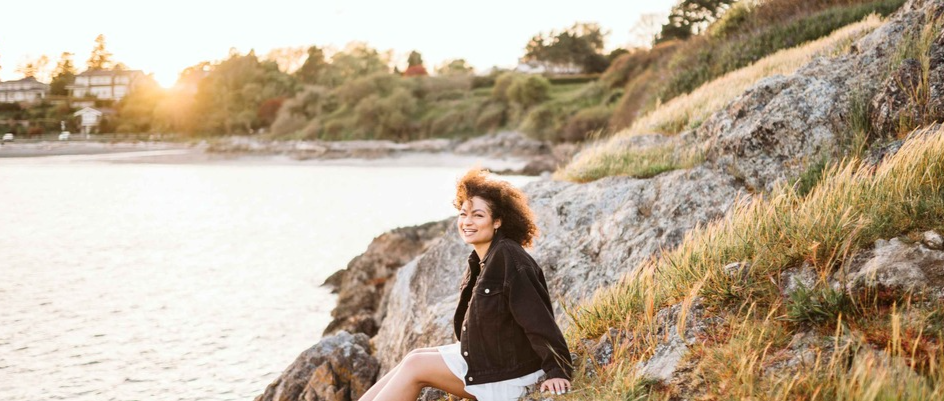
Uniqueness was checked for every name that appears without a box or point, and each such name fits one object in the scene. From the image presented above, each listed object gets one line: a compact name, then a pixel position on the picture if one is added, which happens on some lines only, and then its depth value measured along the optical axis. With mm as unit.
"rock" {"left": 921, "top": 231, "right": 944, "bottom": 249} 3398
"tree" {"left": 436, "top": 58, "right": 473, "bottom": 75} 105688
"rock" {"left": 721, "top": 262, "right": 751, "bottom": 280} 3867
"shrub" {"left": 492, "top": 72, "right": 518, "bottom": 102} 68000
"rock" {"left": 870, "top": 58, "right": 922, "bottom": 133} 5531
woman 3719
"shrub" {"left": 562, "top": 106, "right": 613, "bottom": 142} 45625
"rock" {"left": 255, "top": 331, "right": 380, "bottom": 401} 7637
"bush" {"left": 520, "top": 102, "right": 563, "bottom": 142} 55625
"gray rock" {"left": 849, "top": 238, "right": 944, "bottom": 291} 3248
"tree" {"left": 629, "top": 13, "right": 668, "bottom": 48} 70438
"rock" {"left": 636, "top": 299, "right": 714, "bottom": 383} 3605
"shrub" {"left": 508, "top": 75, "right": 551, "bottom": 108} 63281
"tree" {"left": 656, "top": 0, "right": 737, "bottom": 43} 40094
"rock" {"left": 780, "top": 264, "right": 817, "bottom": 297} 3592
